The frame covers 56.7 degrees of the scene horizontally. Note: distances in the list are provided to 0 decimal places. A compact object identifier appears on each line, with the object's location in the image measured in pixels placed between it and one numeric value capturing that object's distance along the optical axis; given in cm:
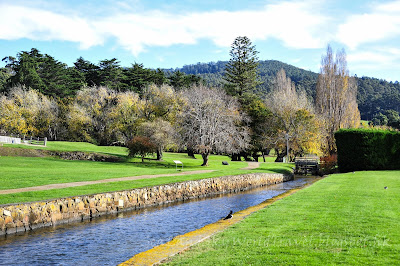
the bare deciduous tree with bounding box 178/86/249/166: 4253
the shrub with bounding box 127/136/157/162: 4269
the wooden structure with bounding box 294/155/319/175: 4831
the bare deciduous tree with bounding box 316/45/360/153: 5569
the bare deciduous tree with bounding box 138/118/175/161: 4272
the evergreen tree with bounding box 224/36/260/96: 7228
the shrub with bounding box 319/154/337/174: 4779
